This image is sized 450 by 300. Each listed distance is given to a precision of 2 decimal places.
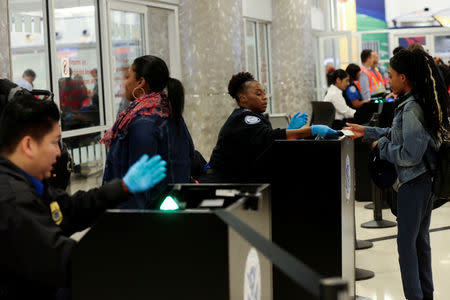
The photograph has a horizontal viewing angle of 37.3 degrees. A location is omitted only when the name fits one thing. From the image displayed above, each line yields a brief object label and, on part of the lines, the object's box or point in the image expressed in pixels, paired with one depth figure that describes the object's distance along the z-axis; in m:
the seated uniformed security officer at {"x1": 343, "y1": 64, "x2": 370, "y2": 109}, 9.06
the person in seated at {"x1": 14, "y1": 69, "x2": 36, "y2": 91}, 5.58
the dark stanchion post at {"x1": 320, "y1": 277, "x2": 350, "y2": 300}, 1.18
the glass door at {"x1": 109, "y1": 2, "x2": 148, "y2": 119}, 7.01
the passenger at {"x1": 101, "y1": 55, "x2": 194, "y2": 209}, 3.00
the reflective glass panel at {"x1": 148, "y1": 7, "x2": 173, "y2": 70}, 7.90
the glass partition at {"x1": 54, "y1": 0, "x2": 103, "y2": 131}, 6.14
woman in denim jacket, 3.39
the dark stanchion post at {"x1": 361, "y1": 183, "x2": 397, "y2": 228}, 6.36
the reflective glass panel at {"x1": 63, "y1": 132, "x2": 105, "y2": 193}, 6.32
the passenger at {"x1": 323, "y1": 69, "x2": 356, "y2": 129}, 8.88
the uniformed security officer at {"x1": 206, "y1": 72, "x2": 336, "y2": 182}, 3.68
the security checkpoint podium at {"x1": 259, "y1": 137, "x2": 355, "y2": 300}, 3.37
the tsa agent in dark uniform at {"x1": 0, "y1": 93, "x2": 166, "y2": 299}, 1.69
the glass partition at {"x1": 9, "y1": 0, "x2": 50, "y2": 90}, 5.55
